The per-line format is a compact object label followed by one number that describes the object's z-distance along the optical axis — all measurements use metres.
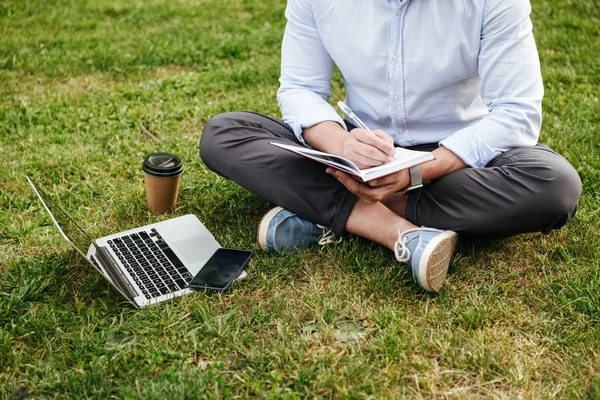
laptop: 2.70
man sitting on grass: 2.82
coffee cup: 3.29
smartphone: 2.81
